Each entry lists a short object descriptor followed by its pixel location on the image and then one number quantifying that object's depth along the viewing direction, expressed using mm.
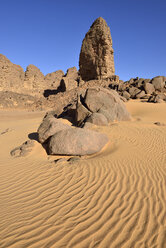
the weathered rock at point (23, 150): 5397
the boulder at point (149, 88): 15787
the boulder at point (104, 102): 9008
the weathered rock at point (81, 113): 8795
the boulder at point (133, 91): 15648
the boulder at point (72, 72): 42697
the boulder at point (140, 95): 15187
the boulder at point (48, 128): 5723
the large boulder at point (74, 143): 4867
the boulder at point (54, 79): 39406
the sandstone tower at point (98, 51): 22512
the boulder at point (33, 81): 34594
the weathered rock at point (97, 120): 7871
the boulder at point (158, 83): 16250
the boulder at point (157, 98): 13593
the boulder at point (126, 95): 15141
